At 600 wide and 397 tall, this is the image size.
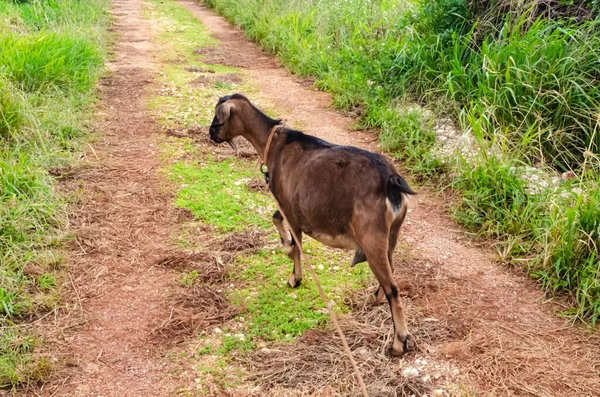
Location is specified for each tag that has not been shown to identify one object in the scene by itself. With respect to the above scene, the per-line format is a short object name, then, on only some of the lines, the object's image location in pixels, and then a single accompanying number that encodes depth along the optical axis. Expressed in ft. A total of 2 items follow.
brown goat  10.35
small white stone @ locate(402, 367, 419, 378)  10.43
